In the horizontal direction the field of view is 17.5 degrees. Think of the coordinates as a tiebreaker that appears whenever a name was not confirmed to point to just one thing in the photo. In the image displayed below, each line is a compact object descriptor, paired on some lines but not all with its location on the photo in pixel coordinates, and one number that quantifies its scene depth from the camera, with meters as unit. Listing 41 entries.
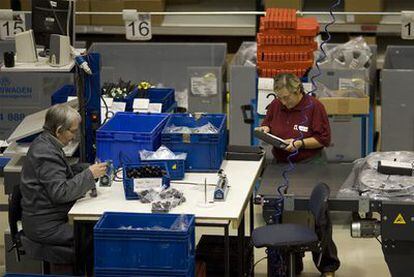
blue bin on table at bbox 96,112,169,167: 8.33
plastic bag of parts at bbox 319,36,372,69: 12.48
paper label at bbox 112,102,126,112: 10.38
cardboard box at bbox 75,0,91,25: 14.60
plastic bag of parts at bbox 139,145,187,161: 8.11
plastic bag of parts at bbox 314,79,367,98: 11.85
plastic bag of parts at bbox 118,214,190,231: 6.91
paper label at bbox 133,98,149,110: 10.51
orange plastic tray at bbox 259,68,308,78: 10.76
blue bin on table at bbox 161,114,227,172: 8.31
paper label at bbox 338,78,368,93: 11.92
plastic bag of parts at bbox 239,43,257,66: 12.78
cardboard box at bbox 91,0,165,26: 14.63
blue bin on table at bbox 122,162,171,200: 7.62
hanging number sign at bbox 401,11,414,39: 11.27
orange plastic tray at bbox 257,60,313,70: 10.76
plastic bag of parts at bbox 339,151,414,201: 7.88
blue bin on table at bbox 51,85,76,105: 10.14
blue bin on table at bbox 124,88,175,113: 10.82
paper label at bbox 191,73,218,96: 13.01
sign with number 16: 11.92
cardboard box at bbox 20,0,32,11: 15.04
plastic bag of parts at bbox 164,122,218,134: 8.39
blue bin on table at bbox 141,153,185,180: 8.08
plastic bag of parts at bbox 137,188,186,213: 7.37
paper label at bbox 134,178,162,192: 7.62
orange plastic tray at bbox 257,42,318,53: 10.79
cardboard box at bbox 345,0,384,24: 14.33
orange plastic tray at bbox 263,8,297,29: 10.70
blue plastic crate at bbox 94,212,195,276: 6.88
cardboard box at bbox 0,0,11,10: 15.02
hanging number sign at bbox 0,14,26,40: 12.32
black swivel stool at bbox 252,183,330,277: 7.51
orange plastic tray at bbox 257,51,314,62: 10.74
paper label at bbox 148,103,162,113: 10.49
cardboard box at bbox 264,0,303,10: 14.43
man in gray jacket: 7.57
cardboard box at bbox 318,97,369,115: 11.57
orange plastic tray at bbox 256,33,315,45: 10.74
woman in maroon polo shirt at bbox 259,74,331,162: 9.47
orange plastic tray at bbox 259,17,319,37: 10.73
